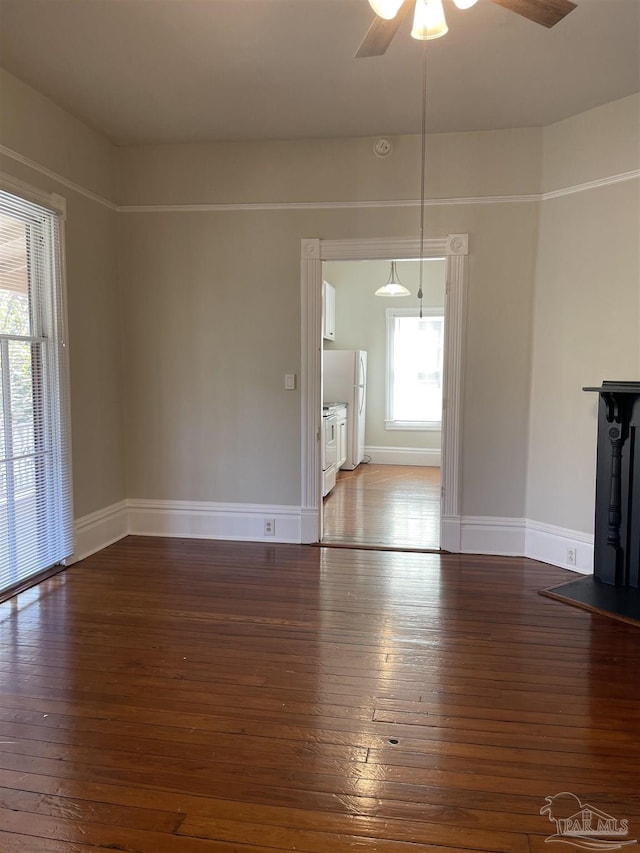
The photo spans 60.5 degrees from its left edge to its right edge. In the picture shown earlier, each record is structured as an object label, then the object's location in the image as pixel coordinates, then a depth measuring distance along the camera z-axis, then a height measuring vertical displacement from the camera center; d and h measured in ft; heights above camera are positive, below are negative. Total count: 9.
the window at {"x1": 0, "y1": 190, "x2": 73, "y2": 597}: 10.77 -0.40
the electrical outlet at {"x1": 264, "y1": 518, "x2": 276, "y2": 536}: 14.53 -3.84
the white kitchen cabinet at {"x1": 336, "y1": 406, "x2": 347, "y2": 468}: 22.59 -2.29
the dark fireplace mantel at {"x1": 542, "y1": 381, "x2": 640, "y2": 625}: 10.84 -2.56
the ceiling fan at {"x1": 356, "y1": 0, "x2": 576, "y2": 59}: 6.43 +4.43
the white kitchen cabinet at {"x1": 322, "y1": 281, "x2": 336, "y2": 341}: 24.00 +3.14
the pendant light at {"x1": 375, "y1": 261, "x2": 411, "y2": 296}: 22.05 +3.67
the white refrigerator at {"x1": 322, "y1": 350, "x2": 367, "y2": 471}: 24.25 -0.09
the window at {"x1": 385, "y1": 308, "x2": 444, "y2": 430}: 26.04 +0.53
